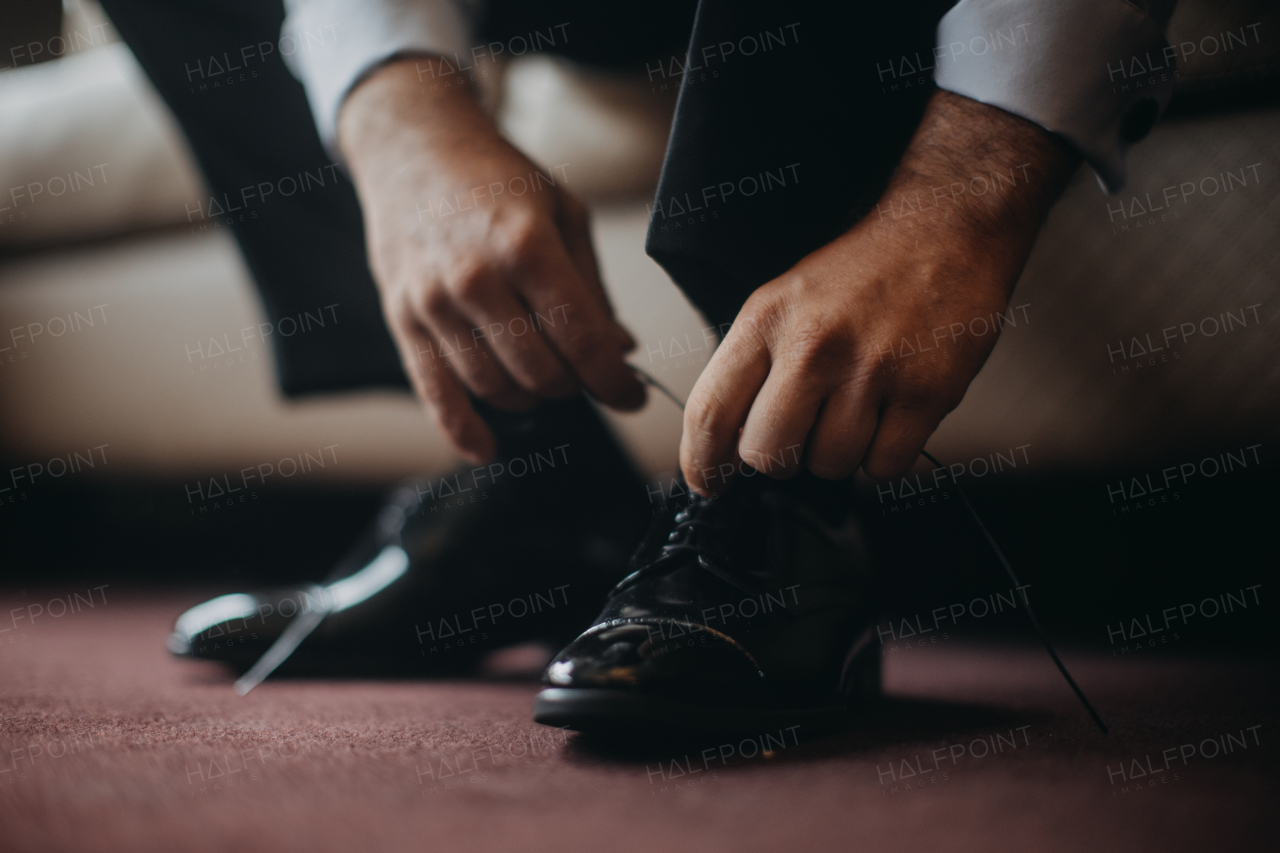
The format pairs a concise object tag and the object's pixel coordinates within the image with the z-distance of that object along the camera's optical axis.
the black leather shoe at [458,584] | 0.49
